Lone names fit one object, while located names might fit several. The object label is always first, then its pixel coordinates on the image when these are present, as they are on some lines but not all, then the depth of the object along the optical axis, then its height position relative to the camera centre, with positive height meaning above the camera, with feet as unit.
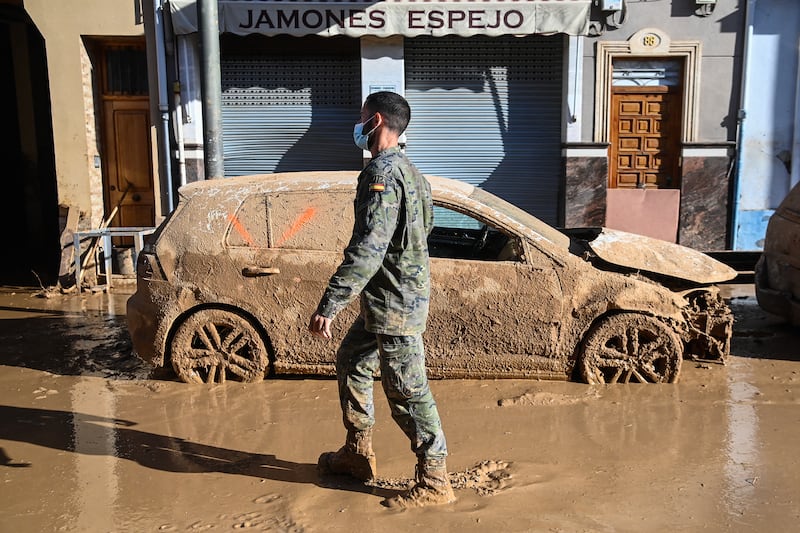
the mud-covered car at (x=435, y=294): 16.99 -3.12
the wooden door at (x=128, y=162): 35.96 -0.14
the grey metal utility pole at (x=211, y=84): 21.53 +2.13
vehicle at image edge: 20.83 -3.14
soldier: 11.16 -2.03
